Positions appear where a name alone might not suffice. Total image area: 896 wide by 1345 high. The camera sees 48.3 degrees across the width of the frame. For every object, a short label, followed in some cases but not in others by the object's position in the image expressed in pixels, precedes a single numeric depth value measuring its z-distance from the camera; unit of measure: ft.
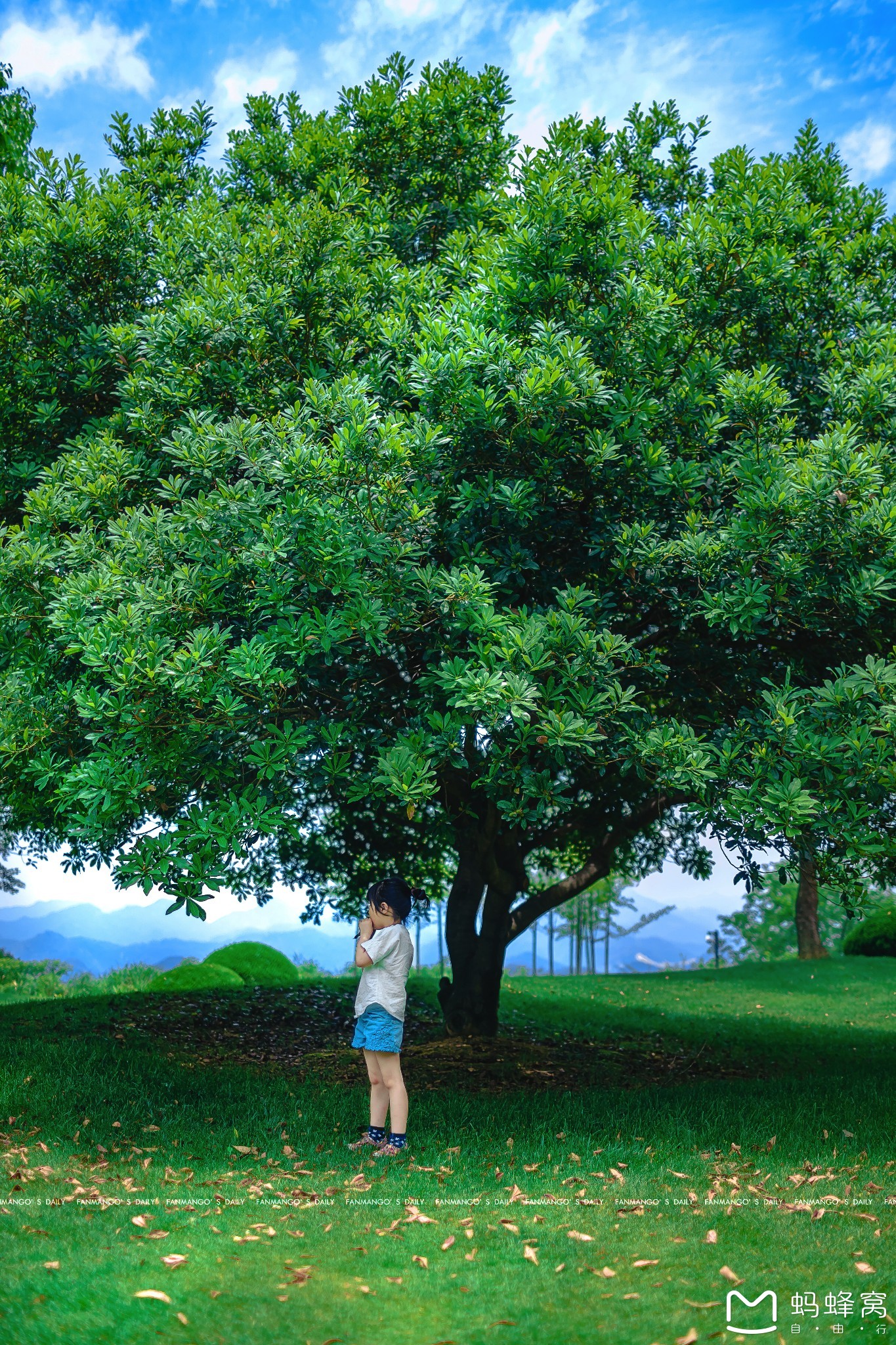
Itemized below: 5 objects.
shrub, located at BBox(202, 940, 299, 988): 68.80
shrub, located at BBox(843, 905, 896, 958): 91.66
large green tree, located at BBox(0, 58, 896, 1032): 26.02
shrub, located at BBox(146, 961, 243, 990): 61.77
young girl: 26.27
